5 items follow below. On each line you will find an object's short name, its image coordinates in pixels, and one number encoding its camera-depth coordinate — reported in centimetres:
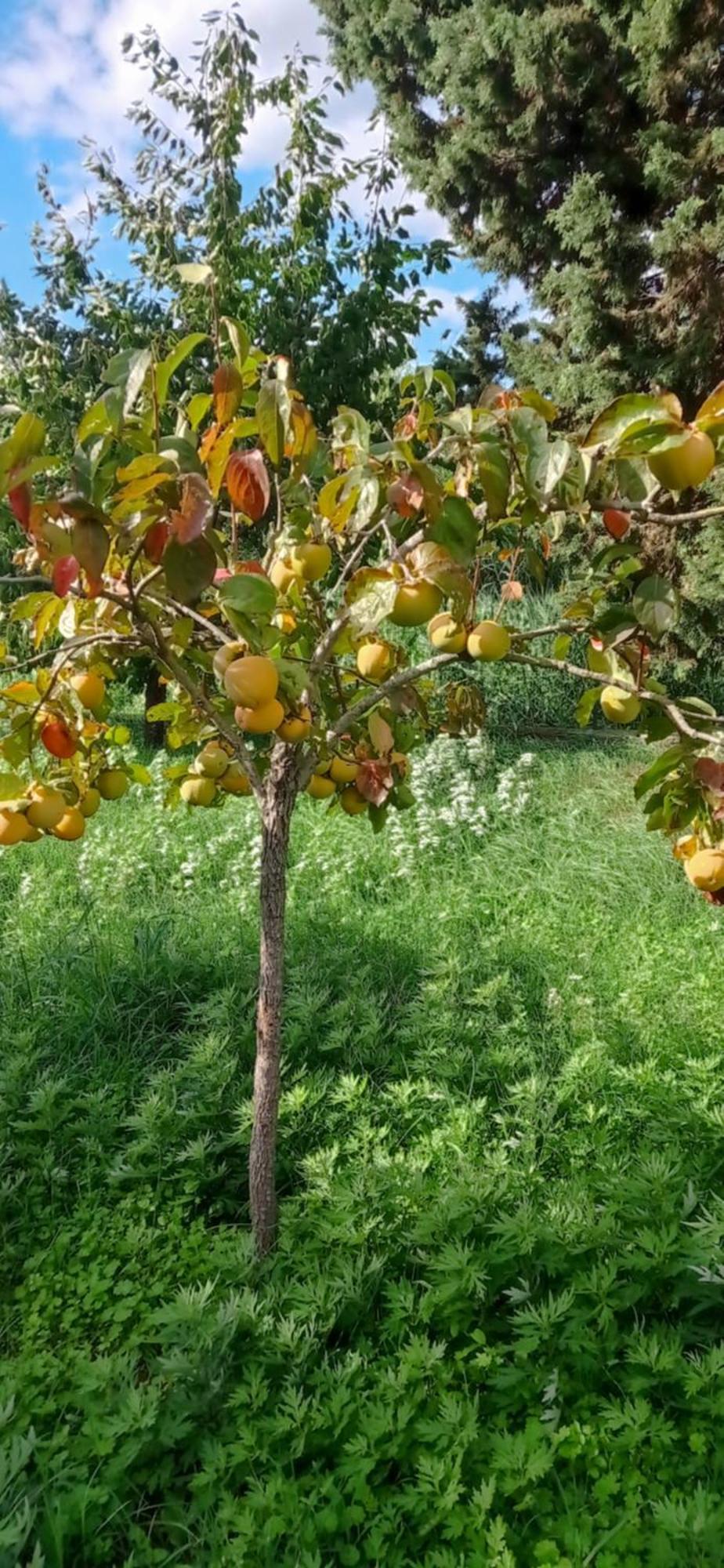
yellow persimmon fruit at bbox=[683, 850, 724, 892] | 116
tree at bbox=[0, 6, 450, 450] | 515
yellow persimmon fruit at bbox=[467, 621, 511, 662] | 119
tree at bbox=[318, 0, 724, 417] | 533
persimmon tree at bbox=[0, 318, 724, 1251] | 98
